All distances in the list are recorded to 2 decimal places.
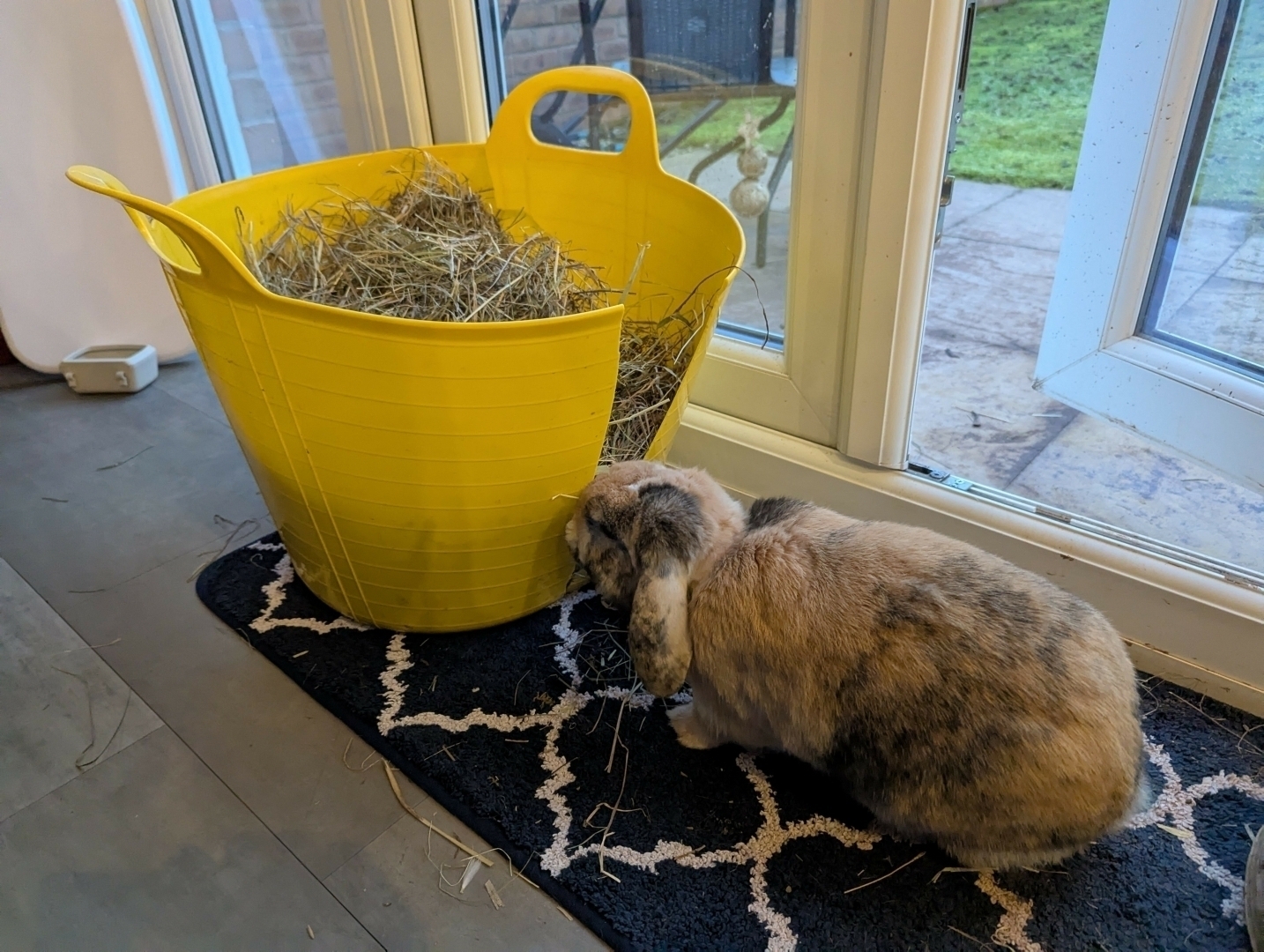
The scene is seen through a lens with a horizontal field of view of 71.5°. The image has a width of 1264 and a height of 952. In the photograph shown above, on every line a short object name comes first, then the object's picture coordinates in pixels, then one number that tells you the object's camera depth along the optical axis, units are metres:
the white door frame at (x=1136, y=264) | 1.32
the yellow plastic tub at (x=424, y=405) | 1.04
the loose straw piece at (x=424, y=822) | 1.09
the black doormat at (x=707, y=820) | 1.00
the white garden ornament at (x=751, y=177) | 1.55
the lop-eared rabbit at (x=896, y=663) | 0.92
